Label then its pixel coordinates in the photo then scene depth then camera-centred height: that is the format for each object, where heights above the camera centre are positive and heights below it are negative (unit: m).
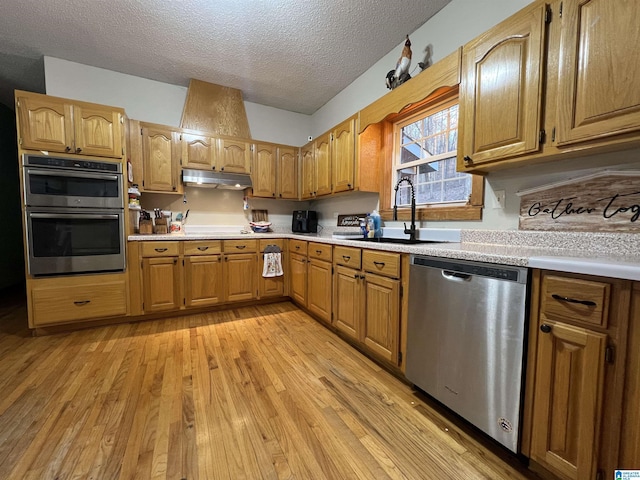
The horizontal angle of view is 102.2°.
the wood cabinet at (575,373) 0.87 -0.53
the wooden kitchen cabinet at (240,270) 3.10 -0.54
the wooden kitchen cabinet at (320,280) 2.50 -0.55
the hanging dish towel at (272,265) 3.24 -0.50
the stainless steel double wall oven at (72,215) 2.33 +0.08
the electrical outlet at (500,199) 1.71 +0.19
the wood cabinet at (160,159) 2.97 +0.78
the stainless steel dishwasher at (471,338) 1.12 -0.55
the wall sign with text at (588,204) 1.23 +0.13
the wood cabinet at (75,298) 2.36 -0.72
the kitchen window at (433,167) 2.02 +0.56
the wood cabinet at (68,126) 2.30 +0.91
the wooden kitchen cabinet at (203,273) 2.90 -0.55
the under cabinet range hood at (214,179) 3.11 +0.57
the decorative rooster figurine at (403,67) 2.22 +1.39
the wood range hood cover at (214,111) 3.25 +1.50
